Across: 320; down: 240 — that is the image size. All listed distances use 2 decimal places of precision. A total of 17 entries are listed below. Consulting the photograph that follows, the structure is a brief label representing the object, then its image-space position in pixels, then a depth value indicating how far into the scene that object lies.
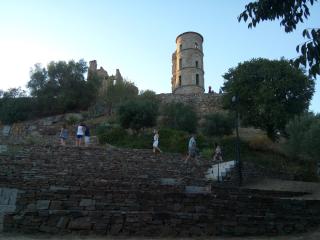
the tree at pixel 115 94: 23.05
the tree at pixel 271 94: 17.24
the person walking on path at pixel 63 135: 11.80
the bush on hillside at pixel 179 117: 18.67
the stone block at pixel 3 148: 10.11
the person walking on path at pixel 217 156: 12.10
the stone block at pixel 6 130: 17.32
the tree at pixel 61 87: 22.45
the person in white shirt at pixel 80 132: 11.89
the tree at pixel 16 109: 22.01
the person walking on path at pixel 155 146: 11.44
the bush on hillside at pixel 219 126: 17.84
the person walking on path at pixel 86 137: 12.57
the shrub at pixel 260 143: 16.27
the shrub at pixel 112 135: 16.75
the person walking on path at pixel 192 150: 11.28
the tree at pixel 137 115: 17.67
